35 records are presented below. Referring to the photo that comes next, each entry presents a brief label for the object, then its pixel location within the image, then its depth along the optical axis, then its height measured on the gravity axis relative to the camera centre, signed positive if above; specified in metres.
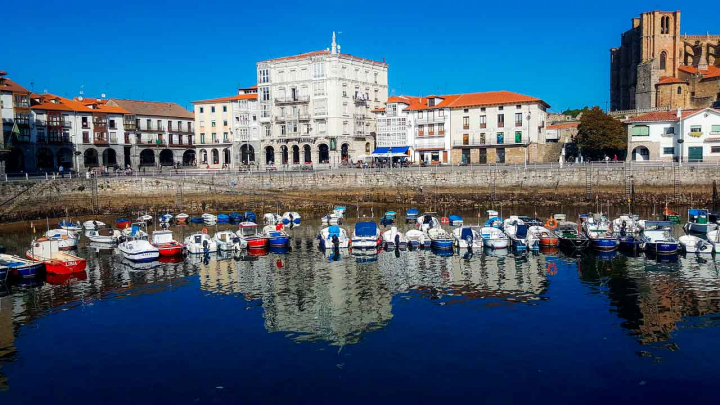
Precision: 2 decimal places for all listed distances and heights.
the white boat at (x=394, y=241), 45.34 -5.84
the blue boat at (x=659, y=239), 39.91 -5.61
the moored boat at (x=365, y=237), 44.25 -5.38
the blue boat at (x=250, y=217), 60.72 -5.01
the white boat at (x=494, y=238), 43.59 -5.62
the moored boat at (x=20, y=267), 36.48 -5.70
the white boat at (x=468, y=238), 43.88 -5.65
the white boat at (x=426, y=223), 48.78 -5.11
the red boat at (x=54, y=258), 38.16 -5.57
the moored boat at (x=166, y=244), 43.25 -5.40
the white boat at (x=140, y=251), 41.91 -5.64
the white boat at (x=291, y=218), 59.44 -5.16
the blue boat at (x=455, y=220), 53.32 -5.23
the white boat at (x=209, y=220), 61.56 -5.27
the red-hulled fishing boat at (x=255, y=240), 45.88 -5.55
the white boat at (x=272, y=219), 58.09 -5.06
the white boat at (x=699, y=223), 45.06 -5.28
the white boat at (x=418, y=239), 45.50 -5.79
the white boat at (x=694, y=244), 39.81 -5.96
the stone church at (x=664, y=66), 101.56 +17.08
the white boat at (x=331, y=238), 45.53 -5.53
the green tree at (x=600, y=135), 84.75 +3.32
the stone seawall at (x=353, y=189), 67.00 -2.91
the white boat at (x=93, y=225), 55.56 -5.03
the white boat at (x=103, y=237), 49.88 -5.53
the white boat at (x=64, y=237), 47.03 -5.22
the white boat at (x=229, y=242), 45.03 -5.61
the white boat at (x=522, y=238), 43.31 -5.66
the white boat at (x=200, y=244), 44.34 -5.62
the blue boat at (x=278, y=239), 46.50 -5.59
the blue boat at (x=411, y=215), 60.05 -5.22
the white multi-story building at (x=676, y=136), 74.00 +2.67
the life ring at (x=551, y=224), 50.28 -5.43
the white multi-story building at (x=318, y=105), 92.75 +9.70
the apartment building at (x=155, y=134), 102.00 +6.35
